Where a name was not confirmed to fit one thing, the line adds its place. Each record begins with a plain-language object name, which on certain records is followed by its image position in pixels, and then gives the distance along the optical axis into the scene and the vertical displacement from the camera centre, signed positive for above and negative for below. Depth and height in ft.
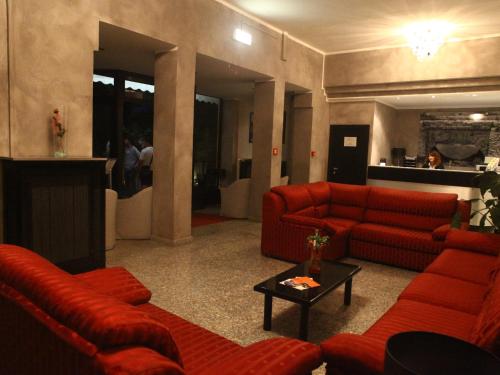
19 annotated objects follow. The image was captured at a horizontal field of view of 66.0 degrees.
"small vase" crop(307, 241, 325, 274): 10.71 -2.89
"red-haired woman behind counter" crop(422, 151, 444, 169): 26.73 -0.08
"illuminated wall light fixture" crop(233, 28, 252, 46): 19.49 +5.91
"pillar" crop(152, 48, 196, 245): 16.93 +0.21
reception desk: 24.08 -1.38
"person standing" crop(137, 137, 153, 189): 25.00 -1.03
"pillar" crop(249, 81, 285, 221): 23.21 +0.86
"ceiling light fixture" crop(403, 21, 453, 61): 20.85 +6.82
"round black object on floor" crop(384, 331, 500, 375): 3.96 -2.05
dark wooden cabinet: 11.04 -2.00
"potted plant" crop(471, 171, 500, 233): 13.37 -1.03
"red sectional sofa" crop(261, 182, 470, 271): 15.29 -2.85
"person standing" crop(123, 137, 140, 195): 23.95 -1.11
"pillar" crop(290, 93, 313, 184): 27.27 +1.20
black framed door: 27.99 +0.17
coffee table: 9.08 -3.36
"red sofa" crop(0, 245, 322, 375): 3.45 -1.87
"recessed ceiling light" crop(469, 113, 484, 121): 30.17 +3.57
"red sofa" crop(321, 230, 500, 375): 5.34 -3.00
